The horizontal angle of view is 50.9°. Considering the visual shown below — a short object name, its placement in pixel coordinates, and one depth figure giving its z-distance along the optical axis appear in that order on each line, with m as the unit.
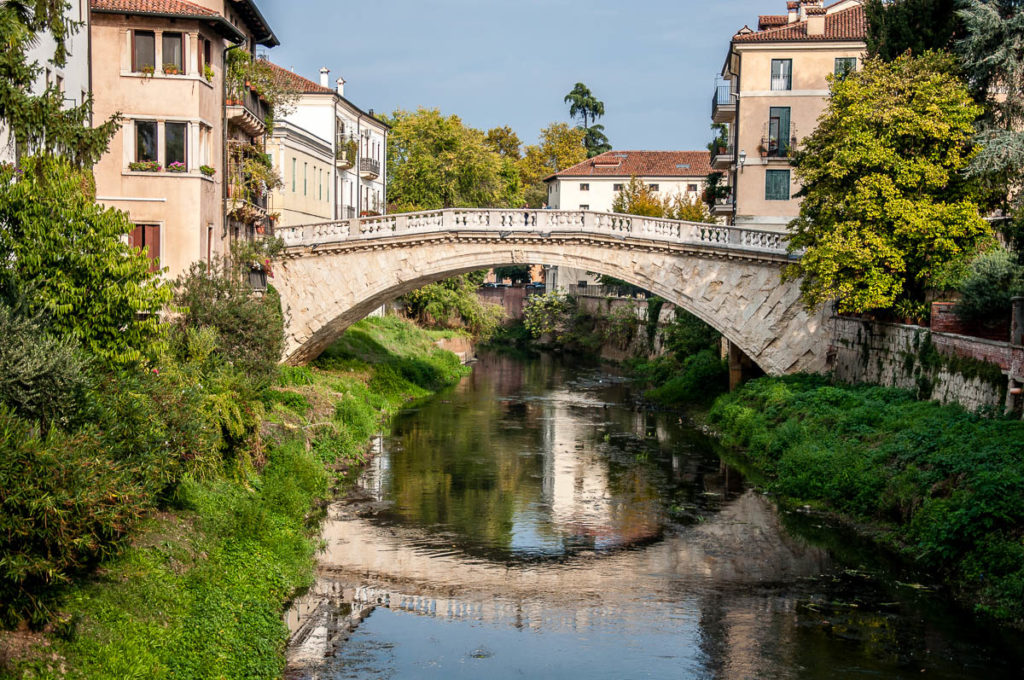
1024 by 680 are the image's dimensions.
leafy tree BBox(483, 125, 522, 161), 89.81
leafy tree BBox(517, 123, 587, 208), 96.00
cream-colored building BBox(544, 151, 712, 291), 82.12
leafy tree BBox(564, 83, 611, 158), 103.00
